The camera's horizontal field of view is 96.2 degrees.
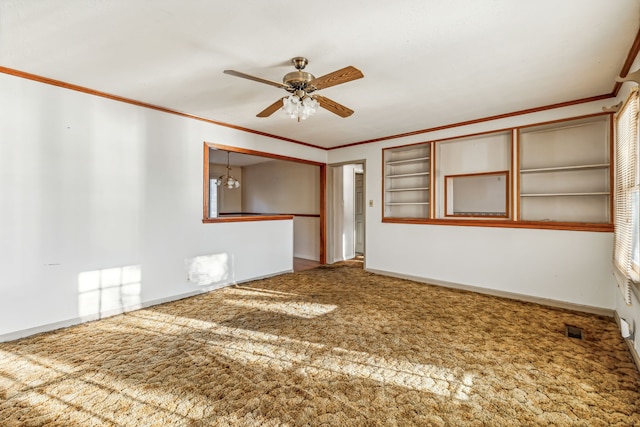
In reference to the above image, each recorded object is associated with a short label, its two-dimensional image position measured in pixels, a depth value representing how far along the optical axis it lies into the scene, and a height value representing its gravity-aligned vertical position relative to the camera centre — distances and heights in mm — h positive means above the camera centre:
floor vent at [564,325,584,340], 2592 -1109
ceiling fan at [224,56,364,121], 2221 +1025
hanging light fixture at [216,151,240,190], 6939 +815
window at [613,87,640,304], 2049 +122
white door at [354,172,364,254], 6871 +35
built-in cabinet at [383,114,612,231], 3387 +496
